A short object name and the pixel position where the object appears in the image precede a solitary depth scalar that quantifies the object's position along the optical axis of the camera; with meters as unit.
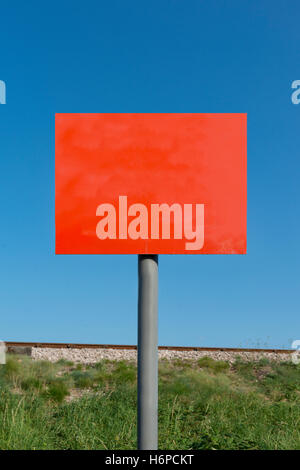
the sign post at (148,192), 4.13
